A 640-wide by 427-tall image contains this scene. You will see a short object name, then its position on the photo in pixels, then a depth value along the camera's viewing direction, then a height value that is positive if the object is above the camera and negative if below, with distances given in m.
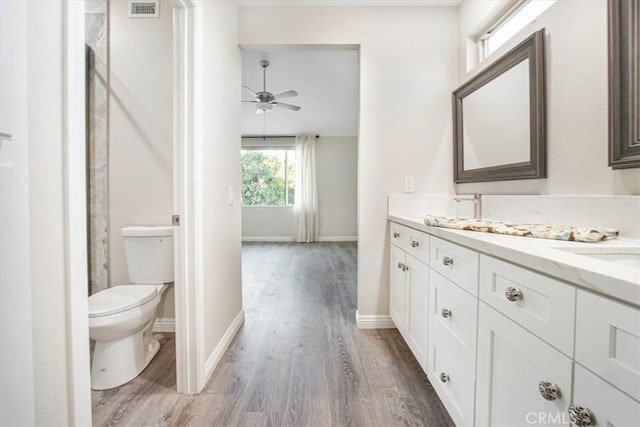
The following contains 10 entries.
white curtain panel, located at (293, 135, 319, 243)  6.22 +0.30
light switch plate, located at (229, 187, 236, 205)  1.94 +0.07
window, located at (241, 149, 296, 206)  6.46 +0.69
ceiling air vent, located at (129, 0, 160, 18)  1.99 +1.42
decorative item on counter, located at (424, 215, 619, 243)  0.94 -0.09
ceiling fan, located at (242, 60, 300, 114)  3.61 +1.46
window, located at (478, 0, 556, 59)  1.50 +1.12
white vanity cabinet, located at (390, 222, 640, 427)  0.51 -0.35
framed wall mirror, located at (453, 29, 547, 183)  1.36 +0.51
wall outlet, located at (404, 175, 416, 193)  2.12 +0.17
